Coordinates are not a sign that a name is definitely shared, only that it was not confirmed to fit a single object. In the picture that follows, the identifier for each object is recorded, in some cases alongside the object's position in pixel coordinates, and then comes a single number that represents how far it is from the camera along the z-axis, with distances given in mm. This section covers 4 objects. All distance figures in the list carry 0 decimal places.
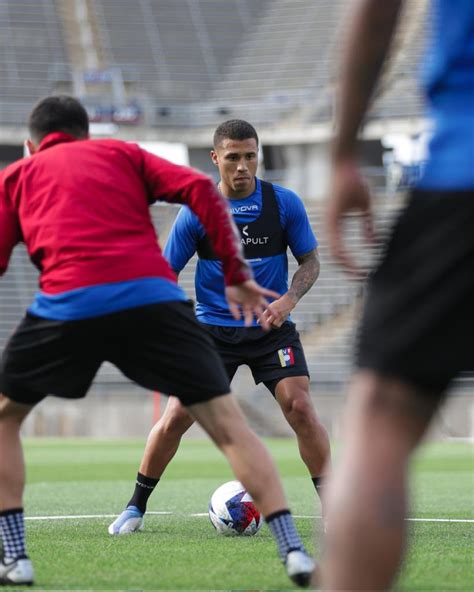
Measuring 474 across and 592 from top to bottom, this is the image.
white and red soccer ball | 13734
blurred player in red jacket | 8836
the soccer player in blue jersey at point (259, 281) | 13656
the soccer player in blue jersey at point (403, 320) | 4941
